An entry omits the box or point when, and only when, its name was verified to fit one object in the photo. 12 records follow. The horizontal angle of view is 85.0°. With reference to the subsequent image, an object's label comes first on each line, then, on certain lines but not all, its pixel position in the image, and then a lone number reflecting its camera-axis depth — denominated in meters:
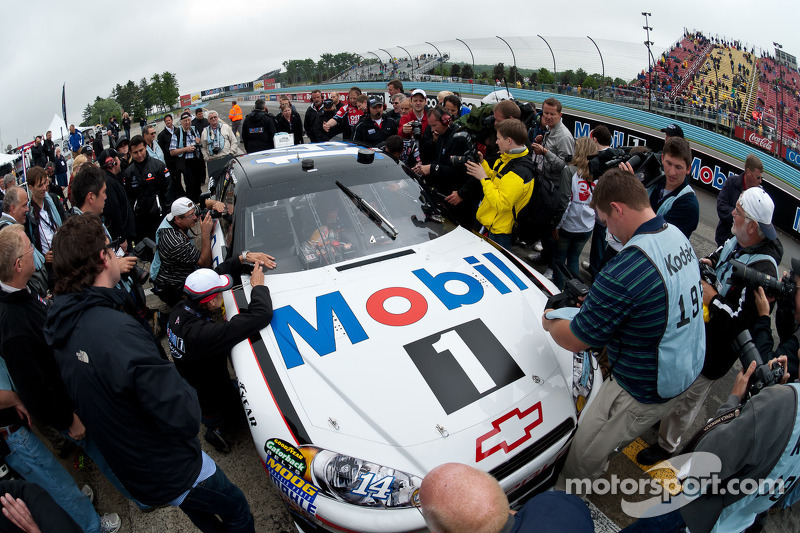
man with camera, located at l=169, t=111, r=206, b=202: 7.82
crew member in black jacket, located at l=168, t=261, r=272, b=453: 2.45
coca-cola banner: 9.30
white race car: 2.02
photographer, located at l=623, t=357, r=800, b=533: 1.35
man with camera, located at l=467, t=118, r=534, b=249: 3.56
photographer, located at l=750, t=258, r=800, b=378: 2.06
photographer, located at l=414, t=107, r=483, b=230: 4.68
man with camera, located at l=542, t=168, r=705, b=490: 1.90
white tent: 29.33
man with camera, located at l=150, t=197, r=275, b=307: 3.77
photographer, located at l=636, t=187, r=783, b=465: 2.46
